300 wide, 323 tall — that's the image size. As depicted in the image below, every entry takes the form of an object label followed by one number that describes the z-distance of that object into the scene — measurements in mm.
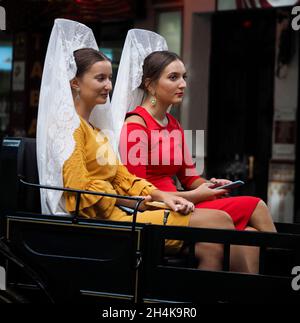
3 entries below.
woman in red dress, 7209
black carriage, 6208
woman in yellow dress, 6847
